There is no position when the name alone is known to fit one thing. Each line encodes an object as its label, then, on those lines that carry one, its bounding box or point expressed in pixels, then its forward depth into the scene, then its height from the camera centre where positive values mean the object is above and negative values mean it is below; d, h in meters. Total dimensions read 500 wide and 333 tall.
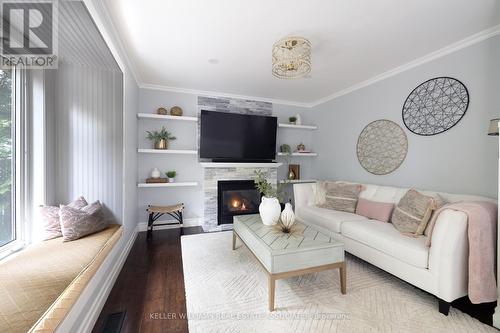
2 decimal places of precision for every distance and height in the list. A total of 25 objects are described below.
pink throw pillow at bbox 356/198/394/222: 2.55 -0.56
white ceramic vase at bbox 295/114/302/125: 4.46 +0.93
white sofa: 1.62 -0.75
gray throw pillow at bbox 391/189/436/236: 2.04 -0.48
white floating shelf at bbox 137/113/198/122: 3.39 +0.76
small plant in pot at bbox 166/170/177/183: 3.63 -0.21
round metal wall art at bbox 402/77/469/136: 2.31 +0.70
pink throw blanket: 1.59 -0.67
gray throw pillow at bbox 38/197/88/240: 1.91 -0.54
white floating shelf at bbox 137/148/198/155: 3.39 +0.19
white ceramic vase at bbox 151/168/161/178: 3.55 -0.18
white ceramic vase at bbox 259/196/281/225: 2.32 -0.52
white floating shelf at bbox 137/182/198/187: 3.38 -0.35
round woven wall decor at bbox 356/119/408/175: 2.90 +0.27
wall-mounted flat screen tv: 3.76 +0.50
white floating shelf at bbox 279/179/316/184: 4.36 -0.35
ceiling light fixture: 2.02 +1.10
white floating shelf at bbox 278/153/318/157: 4.27 +0.20
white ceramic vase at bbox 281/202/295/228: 2.15 -0.55
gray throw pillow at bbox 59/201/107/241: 1.92 -0.56
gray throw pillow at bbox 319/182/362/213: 3.01 -0.47
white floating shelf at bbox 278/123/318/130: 4.27 +0.78
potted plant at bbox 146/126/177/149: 3.54 +0.42
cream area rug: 1.52 -1.15
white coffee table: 1.68 -0.74
